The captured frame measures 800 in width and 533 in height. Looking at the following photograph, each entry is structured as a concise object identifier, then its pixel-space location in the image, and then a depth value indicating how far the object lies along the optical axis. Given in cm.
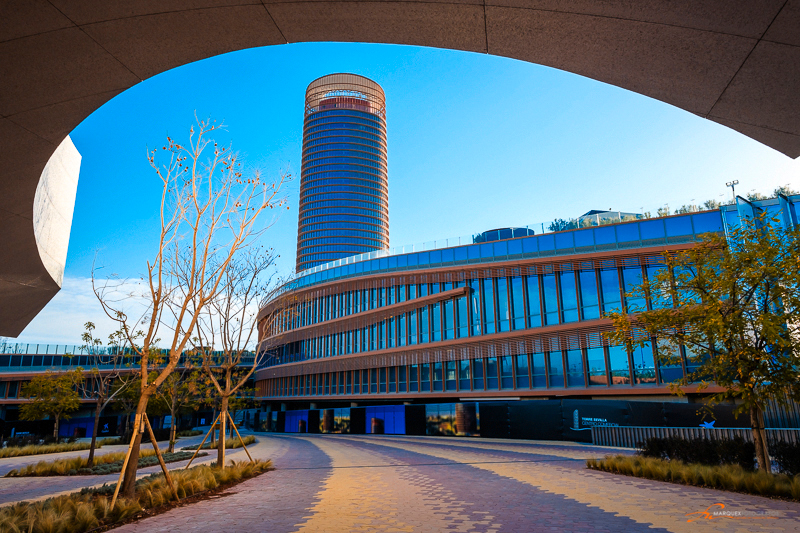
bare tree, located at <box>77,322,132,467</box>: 1933
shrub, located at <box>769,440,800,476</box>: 1170
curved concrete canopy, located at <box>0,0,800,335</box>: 345
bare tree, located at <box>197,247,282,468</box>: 1855
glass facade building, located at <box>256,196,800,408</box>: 2891
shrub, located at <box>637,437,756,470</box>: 1308
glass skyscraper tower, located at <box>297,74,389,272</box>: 16462
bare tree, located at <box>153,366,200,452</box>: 2547
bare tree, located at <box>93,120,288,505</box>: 1056
